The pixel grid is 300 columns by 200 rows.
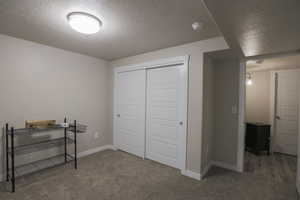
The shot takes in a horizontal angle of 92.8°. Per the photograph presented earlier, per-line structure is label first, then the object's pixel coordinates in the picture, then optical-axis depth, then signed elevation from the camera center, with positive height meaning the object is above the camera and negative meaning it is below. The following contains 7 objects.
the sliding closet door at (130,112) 3.03 -0.32
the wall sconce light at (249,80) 3.72 +0.51
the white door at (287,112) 3.35 -0.30
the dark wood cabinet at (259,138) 3.31 -0.89
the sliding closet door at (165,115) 2.48 -0.32
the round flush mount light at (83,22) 1.55 +0.84
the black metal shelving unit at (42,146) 2.18 -0.88
